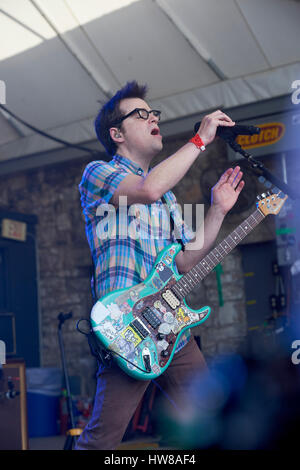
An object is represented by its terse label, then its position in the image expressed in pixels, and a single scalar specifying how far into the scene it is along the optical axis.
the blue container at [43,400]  5.75
